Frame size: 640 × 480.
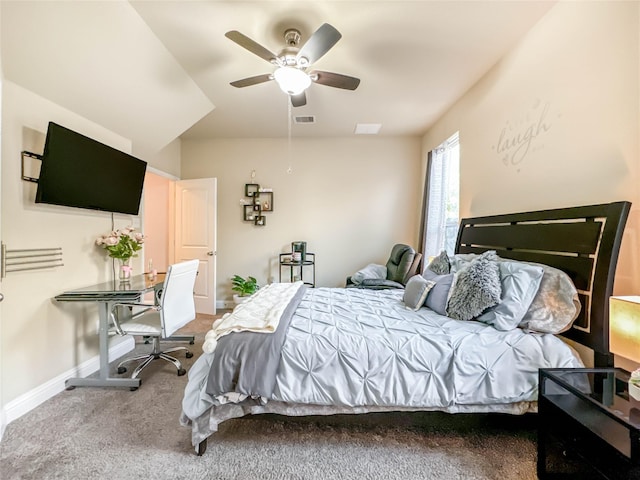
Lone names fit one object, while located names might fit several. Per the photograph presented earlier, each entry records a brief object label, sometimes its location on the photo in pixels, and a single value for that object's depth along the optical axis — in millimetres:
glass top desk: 2332
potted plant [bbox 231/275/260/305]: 4562
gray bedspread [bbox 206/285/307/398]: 1569
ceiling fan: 1908
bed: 1605
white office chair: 2461
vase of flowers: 2809
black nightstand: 1138
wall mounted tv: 2195
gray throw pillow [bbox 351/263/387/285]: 4246
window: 3828
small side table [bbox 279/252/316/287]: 4820
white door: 4512
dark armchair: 3980
